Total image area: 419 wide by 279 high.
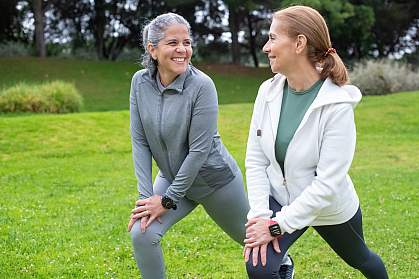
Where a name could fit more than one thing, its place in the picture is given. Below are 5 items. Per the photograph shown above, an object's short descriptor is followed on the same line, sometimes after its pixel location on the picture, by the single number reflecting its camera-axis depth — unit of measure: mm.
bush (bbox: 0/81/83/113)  19219
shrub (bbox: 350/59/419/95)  23812
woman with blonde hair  3193
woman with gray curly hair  3775
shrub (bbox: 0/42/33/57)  34219
